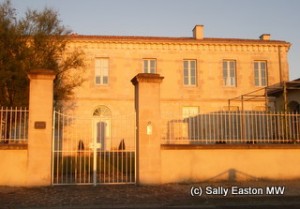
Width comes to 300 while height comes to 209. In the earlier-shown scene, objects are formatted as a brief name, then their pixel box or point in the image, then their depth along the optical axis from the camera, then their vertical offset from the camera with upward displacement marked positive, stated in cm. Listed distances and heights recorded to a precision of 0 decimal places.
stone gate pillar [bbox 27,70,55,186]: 1038 +34
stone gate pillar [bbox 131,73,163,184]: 1086 +33
